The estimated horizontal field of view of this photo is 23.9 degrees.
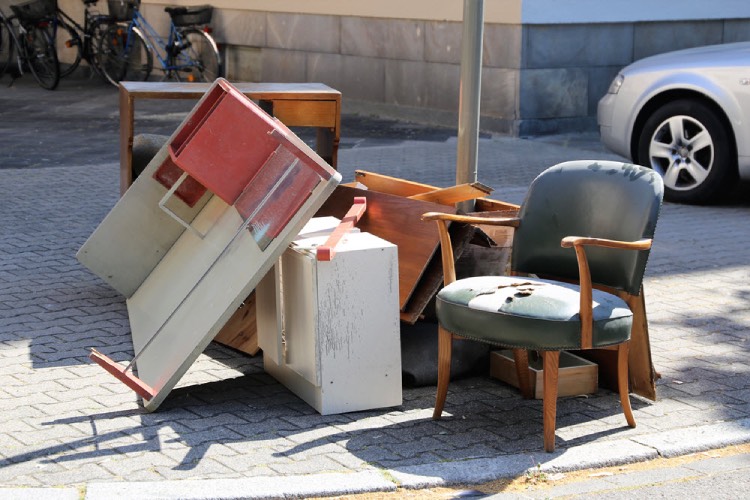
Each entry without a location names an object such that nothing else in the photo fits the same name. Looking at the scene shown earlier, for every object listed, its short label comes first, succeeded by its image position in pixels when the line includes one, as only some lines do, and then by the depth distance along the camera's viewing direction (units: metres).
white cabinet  6.99
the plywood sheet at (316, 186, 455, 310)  7.79
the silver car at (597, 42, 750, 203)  13.39
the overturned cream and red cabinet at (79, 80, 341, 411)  6.93
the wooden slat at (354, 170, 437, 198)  8.85
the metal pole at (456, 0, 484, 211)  8.59
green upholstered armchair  6.52
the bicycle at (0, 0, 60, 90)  25.64
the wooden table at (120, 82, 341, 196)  9.12
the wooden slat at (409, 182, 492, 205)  7.96
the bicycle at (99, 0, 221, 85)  24.45
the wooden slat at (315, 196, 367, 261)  6.86
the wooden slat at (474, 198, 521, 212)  8.49
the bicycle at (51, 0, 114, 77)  26.25
